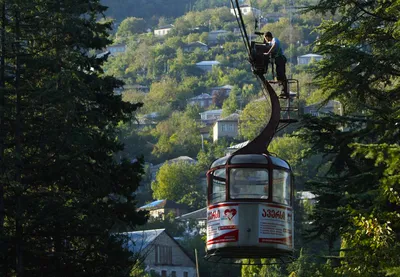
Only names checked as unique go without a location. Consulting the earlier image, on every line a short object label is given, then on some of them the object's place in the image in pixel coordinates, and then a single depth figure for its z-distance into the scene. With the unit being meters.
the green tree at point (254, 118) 182.29
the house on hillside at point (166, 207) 157.75
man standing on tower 23.88
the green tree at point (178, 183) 174.88
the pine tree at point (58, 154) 32.91
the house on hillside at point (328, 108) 168.35
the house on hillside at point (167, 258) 105.75
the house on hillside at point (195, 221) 130.62
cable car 23.08
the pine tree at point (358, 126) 21.27
